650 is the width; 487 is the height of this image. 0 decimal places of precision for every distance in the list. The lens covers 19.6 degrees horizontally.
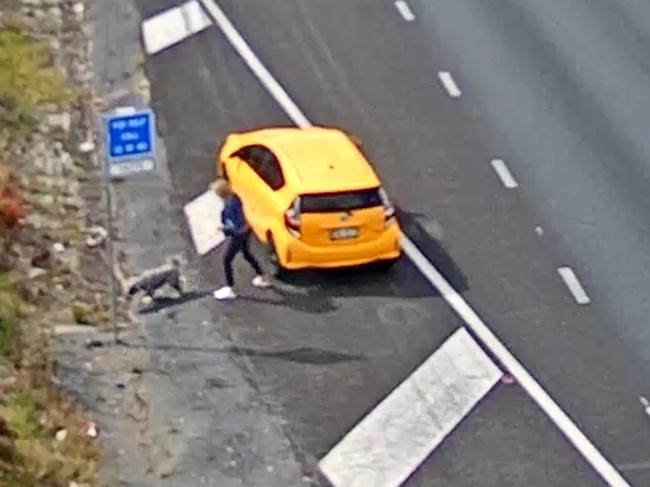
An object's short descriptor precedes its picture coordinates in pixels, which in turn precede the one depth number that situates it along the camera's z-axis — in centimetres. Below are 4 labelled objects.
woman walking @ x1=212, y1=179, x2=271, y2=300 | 2614
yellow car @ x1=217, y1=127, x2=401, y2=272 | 2662
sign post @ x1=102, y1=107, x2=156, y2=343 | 2388
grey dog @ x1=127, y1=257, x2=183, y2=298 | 2616
